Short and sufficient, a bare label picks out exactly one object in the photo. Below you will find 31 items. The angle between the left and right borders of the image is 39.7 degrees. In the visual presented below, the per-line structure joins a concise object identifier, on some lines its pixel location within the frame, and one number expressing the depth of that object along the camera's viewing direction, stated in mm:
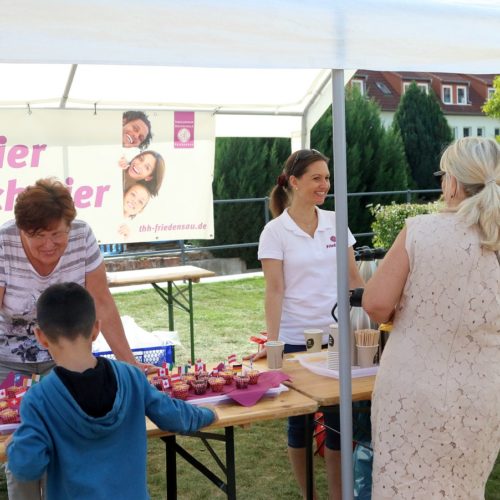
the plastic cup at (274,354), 2615
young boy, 1611
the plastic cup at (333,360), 2559
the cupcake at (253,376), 2307
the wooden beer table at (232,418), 2084
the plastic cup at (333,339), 2564
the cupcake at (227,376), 2332
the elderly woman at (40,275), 2400
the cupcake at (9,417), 1995
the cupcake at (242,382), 2279
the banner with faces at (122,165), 4629
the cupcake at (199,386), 2248
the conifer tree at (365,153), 12586
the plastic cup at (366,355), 2576
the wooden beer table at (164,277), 5699
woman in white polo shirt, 3023
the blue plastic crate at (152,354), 4012
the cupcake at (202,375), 2324
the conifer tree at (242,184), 11898
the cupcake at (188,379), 2290
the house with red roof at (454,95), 29234
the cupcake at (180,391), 2213
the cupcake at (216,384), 2266
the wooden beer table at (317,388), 2297
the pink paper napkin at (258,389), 2207
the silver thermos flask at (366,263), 2814
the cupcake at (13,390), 2164
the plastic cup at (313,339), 2766
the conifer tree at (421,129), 17844
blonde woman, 1924
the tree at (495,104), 12172
